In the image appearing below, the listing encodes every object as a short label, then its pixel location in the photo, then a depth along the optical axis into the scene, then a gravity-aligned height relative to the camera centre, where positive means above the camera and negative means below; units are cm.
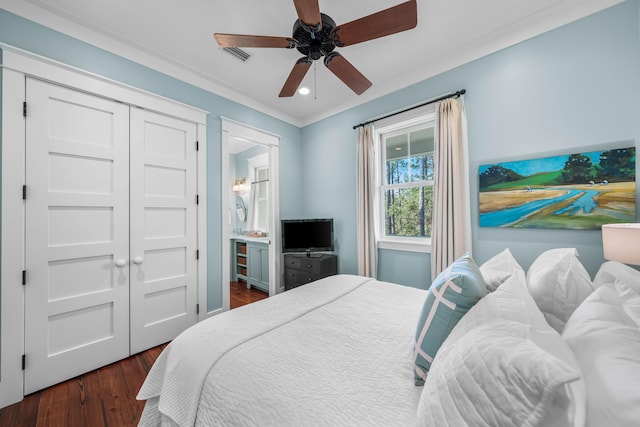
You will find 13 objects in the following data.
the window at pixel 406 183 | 288 +40
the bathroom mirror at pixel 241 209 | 533 +19
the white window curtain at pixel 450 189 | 239 +26
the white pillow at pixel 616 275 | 103 -28
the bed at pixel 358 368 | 50 -60
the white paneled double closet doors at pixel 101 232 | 187 -12
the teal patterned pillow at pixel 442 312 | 91 -37
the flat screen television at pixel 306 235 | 349 -26
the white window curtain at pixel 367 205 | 310 +14
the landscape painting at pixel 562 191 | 172 +19
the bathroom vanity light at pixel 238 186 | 532 +69
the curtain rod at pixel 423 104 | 243 +123
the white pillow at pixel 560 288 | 112 -35
